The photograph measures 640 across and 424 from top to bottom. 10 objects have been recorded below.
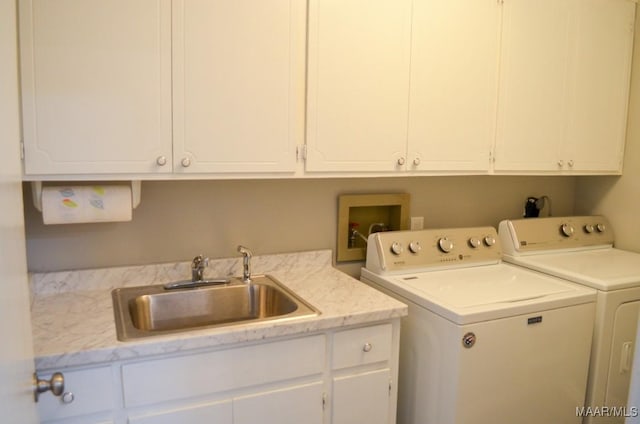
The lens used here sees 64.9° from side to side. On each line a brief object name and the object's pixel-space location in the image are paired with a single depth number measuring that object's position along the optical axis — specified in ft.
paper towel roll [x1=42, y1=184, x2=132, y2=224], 5.58
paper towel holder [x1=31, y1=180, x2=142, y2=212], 5.59
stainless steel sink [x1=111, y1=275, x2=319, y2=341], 6.32
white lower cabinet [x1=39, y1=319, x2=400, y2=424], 4.79
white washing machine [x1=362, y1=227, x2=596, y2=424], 6.16
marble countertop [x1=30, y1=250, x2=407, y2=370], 4.75
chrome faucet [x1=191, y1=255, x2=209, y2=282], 6.67
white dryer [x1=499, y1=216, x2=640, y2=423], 7.07
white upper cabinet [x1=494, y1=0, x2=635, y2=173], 7.64
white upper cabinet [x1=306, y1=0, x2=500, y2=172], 6.36
